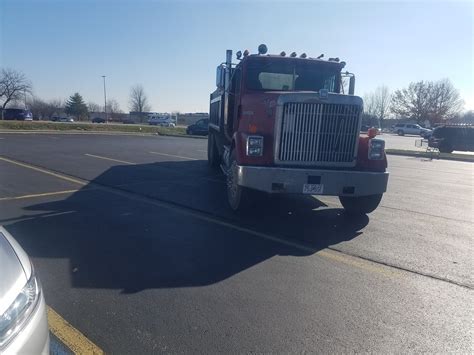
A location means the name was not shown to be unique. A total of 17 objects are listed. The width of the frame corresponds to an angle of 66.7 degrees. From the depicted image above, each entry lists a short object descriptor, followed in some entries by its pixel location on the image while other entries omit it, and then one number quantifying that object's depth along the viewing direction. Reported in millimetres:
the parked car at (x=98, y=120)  72681
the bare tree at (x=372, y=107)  96238
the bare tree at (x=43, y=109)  87075
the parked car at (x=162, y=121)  63822
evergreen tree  90212
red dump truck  5758
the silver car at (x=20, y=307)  1889
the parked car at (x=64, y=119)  68025
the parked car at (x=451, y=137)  27312
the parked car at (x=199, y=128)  38531
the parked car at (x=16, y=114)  46094
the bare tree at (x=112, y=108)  119438
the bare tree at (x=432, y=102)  82312
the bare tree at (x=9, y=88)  78562
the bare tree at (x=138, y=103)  117625
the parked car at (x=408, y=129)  62256
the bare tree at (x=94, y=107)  124938
